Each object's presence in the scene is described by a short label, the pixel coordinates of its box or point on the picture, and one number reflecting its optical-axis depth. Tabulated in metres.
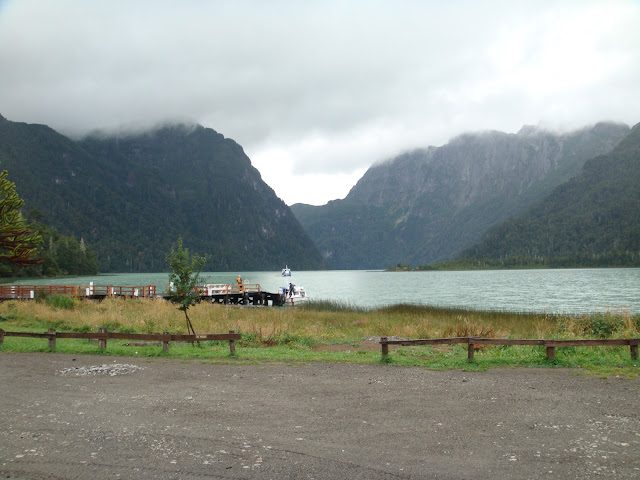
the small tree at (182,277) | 21.27
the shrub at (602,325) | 22.25
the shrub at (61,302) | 37.46
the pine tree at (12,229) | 27.52
